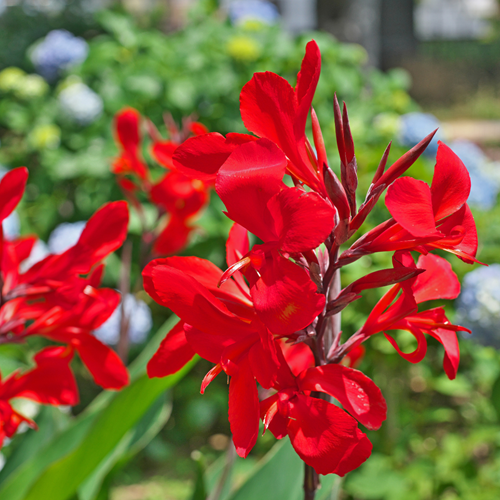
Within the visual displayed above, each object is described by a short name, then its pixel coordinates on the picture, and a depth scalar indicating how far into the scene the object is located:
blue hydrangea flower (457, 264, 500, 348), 1.45
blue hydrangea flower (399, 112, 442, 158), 2.05
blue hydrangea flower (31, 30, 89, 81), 2.57
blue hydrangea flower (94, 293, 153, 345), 1.84
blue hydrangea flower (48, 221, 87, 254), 1.82
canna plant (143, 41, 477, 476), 0.42
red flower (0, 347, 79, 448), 0.70
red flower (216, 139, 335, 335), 0.41
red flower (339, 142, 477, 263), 0.42
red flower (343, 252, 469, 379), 0.52
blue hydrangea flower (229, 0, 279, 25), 2.84
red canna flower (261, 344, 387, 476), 0.45
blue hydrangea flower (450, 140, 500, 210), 1.90
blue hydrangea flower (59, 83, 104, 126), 2.21
